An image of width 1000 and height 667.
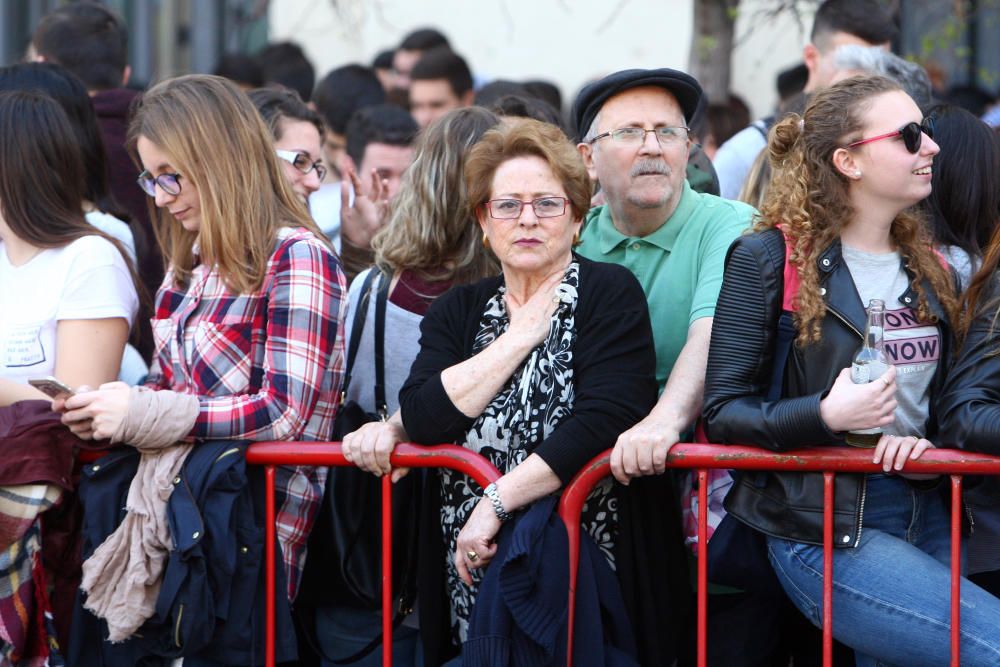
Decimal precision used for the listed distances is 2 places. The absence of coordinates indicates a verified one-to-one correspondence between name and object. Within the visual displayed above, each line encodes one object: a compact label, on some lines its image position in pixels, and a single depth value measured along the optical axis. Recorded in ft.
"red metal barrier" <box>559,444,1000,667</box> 23.26
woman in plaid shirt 26.61
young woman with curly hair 23.43
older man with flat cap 27.48
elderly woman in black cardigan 24.39
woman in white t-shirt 28.14
